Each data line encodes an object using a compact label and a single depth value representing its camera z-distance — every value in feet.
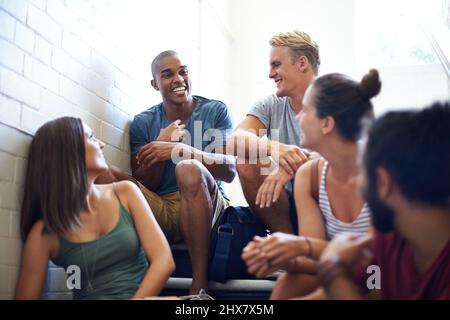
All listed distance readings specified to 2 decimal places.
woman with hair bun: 4.41
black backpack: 6.33
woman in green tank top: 5.32
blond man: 6.14
